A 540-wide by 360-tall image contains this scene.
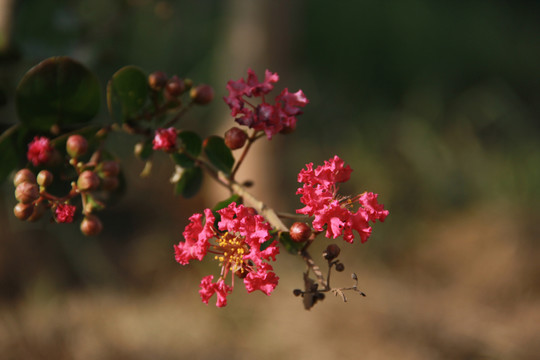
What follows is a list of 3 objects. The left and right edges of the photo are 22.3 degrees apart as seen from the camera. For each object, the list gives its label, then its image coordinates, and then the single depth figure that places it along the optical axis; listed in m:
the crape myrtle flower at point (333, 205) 0.47
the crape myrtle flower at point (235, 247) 0.47
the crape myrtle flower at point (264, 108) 0.50
